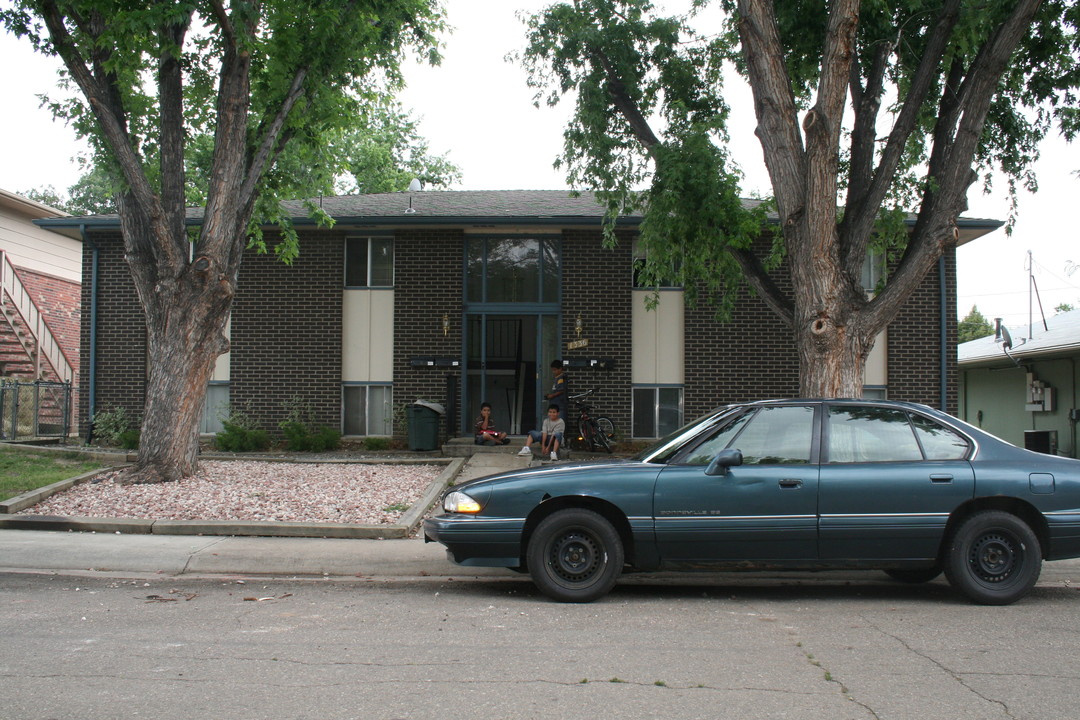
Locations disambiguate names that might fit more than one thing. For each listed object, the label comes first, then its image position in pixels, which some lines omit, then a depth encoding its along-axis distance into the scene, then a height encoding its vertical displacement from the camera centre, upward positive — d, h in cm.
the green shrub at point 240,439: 1549 -106
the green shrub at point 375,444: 1581 -115
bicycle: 1526 -85
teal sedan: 649 -97
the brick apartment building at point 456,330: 1611 +98
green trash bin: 1530 -79
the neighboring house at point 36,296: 2009 +215
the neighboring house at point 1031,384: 1959 +6
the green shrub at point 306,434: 1555 -96
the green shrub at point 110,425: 1590 -85
